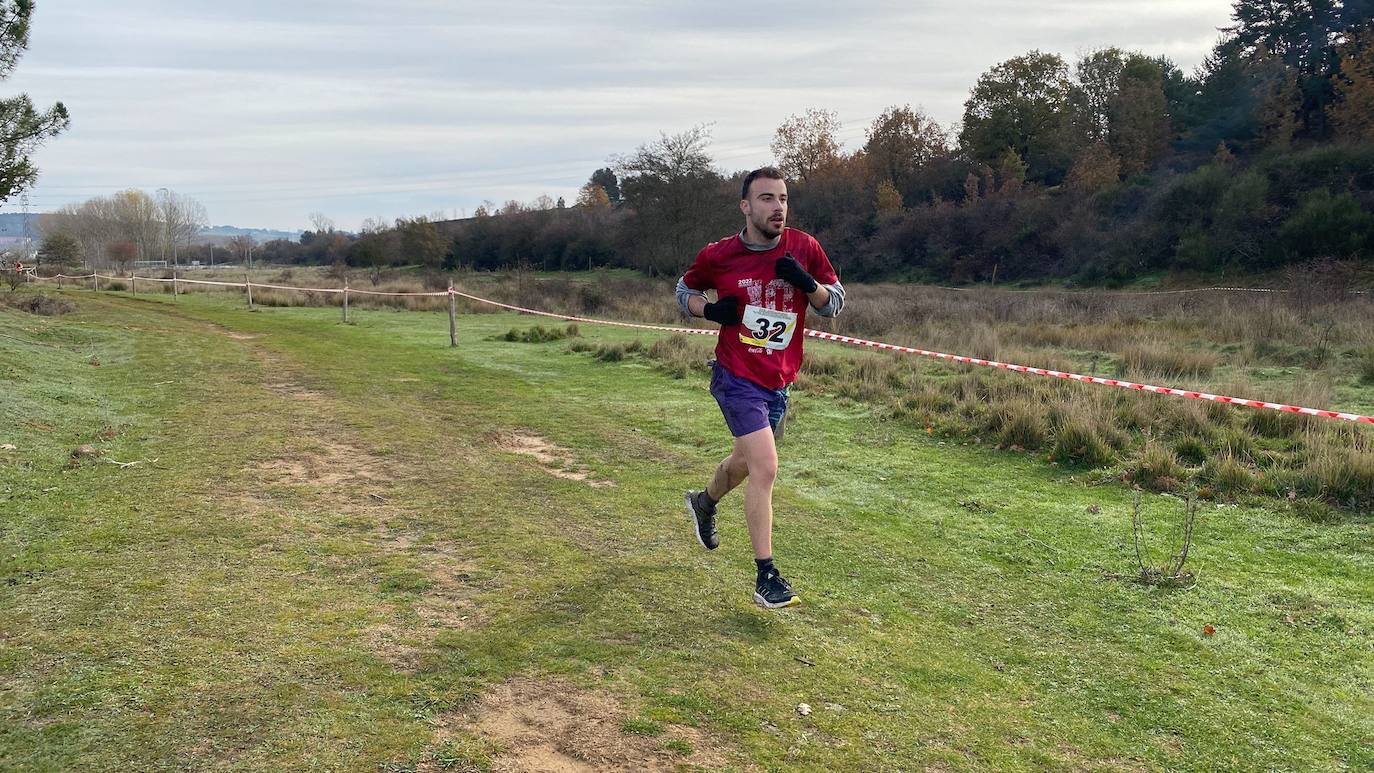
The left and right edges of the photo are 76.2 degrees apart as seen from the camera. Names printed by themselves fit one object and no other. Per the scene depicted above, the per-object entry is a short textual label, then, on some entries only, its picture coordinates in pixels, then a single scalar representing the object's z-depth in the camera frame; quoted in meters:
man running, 4.42
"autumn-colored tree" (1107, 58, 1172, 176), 48.38
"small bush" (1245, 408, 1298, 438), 8.30
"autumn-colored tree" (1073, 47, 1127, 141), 51.38
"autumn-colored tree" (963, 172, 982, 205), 52.53
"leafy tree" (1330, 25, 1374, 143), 38.59
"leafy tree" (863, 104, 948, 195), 61.19
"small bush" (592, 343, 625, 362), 16.27
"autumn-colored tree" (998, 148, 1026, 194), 51.16
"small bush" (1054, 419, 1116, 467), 7.87
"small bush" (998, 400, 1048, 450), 8.59
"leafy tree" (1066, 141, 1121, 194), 46.97
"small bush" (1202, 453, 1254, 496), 6.81
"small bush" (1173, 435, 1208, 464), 7.70
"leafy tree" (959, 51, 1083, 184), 54.16
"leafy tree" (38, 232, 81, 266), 57.16
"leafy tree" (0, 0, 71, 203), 18.25
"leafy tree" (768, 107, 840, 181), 66.12
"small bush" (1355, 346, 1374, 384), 11.57
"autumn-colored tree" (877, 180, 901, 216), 56.31
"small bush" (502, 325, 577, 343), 19.84
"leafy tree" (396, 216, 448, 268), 53.97
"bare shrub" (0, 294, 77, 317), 22.67
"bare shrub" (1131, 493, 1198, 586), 4.91
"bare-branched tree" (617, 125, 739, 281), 42.00
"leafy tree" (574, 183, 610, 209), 92.43
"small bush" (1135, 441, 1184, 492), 7.10
